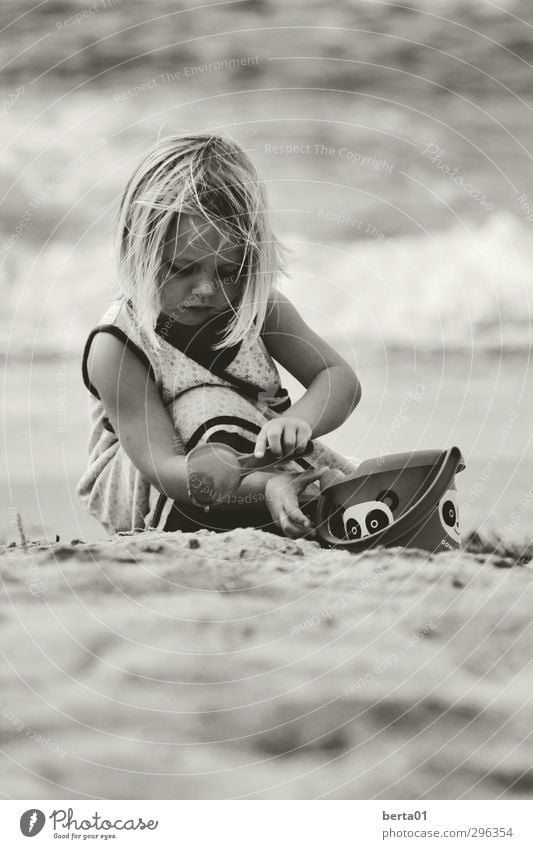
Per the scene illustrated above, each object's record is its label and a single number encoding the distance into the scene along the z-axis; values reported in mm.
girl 4625
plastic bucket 4539
